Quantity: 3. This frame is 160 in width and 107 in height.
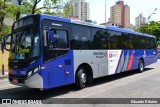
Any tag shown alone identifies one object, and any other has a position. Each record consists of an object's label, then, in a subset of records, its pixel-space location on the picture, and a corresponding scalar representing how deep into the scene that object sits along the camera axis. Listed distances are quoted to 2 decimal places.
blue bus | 5.40
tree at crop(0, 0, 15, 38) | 13.94
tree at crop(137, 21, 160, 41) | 37.11
